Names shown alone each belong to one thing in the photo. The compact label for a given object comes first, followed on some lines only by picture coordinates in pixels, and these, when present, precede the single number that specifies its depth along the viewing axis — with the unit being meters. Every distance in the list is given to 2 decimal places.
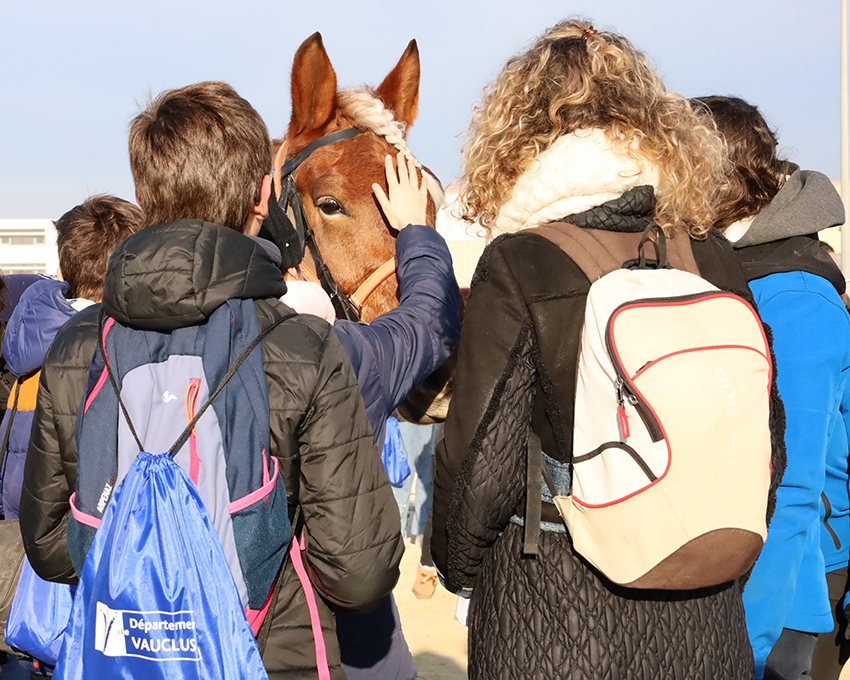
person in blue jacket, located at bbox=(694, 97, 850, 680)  2.02
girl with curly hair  1.56
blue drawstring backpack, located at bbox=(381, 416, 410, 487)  4.75
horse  2.68
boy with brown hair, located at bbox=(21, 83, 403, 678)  1.43
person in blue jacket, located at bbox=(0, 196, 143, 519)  2.78
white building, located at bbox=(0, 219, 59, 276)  39.06
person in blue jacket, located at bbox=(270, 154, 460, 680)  1.75
